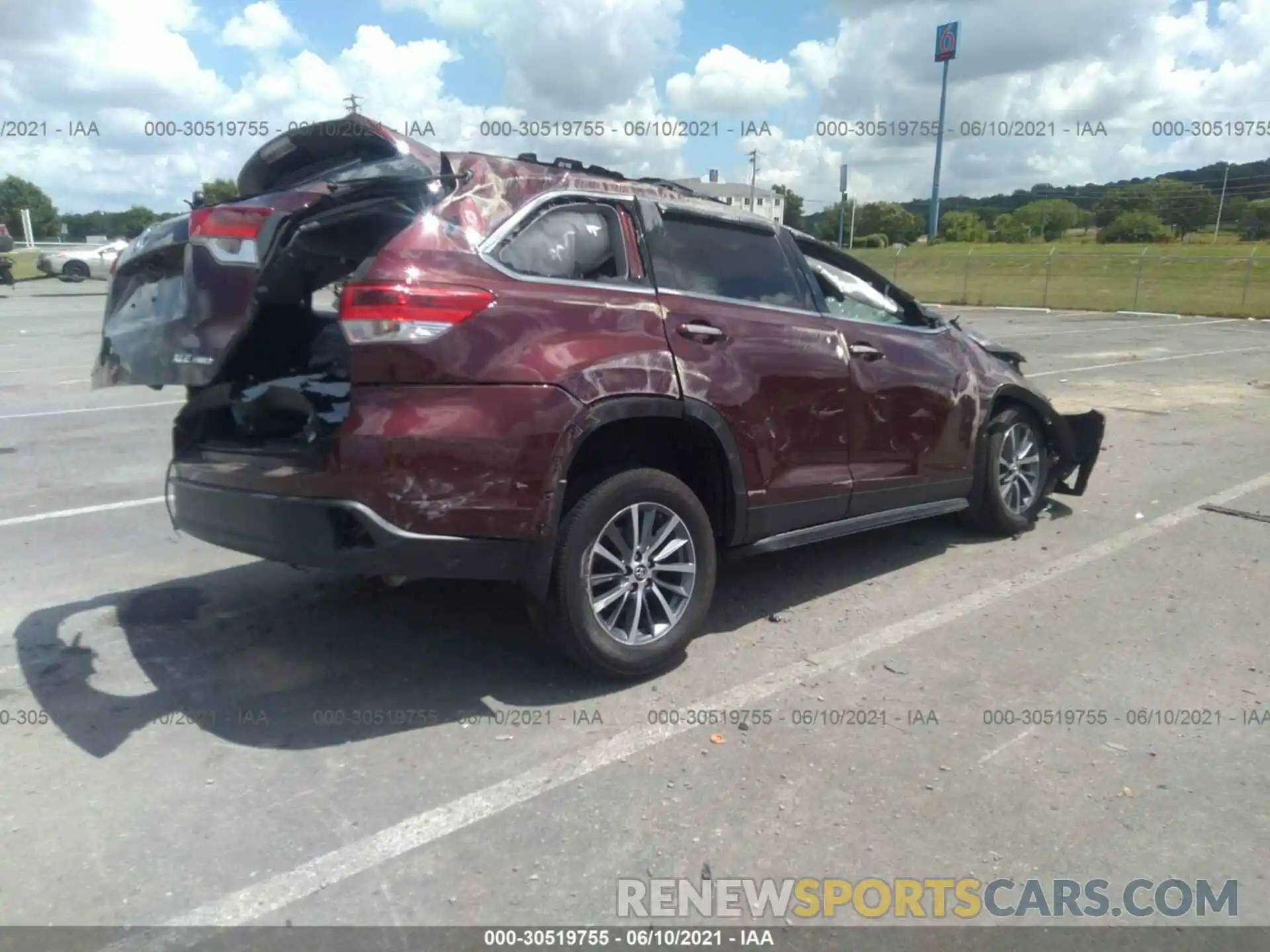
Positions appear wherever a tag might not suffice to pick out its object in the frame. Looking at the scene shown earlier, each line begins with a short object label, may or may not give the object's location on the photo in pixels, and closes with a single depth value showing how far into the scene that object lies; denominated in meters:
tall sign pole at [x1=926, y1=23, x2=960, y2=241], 69.56
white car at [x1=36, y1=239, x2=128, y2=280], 33.56
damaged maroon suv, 3.44
